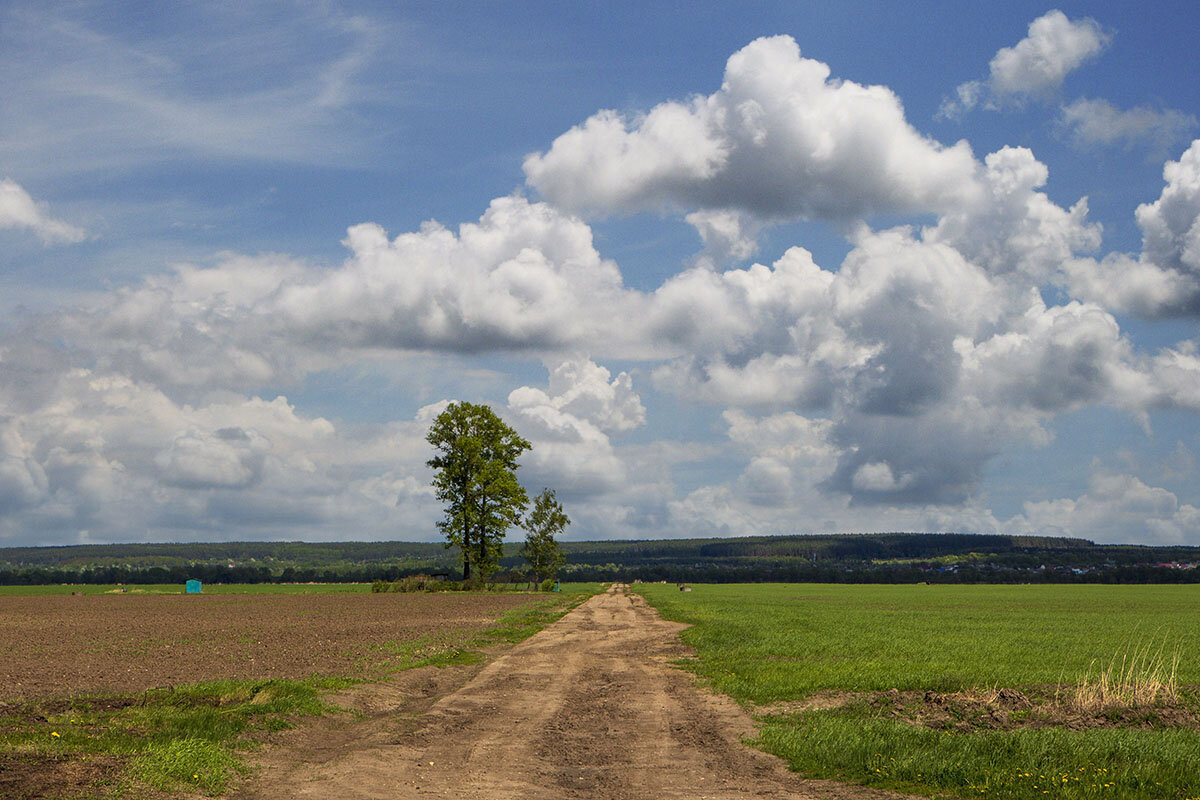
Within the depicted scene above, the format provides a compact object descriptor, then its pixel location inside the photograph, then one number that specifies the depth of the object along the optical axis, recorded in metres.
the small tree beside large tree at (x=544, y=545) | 121.00
